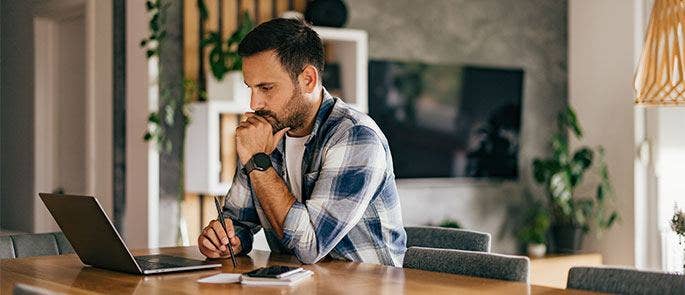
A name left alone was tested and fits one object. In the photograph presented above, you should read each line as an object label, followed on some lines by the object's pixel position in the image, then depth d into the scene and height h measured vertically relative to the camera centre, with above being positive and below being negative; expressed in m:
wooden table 1.88 -0.28
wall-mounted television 5.94 +0.22
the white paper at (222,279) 2.02 -0.28
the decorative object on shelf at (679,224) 2.49 -0.20
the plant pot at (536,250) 6.38 -0.68
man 2.37 -0.04
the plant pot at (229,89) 4.88 +0.32
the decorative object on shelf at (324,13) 5.36 +0.78
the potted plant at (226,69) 4.87 +0.42
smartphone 1.98 -0.26
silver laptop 2.14 -0.21
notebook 1.95 -0.27
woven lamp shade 2.88 +0.29
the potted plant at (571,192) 6.38 -0.29
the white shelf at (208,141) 4.77 +0.05
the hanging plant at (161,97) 4.66 +0.28
